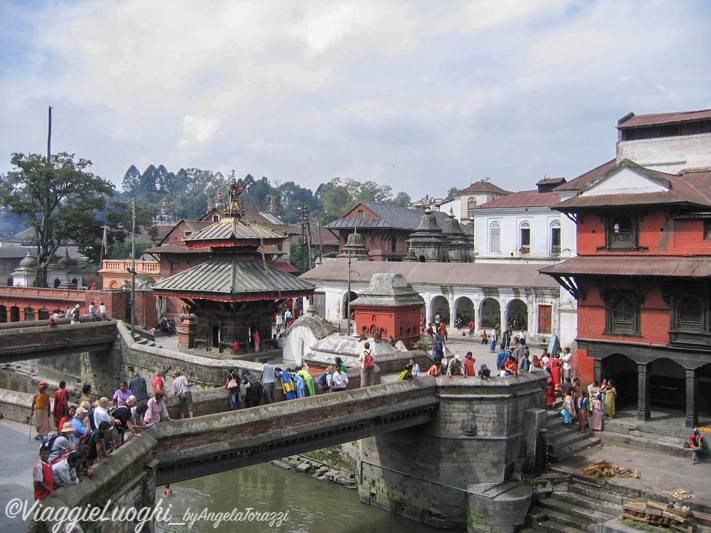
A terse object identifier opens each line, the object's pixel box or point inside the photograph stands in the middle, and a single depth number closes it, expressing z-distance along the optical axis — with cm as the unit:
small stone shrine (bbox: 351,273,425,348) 2542
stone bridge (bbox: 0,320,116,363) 2448
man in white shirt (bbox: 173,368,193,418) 1395
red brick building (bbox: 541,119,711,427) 1959
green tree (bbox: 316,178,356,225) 10358
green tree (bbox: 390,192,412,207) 15768
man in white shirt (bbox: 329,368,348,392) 1656
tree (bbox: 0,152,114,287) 4775
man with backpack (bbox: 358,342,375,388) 1694
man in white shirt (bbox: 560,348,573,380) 2178
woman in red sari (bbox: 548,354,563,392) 2077
